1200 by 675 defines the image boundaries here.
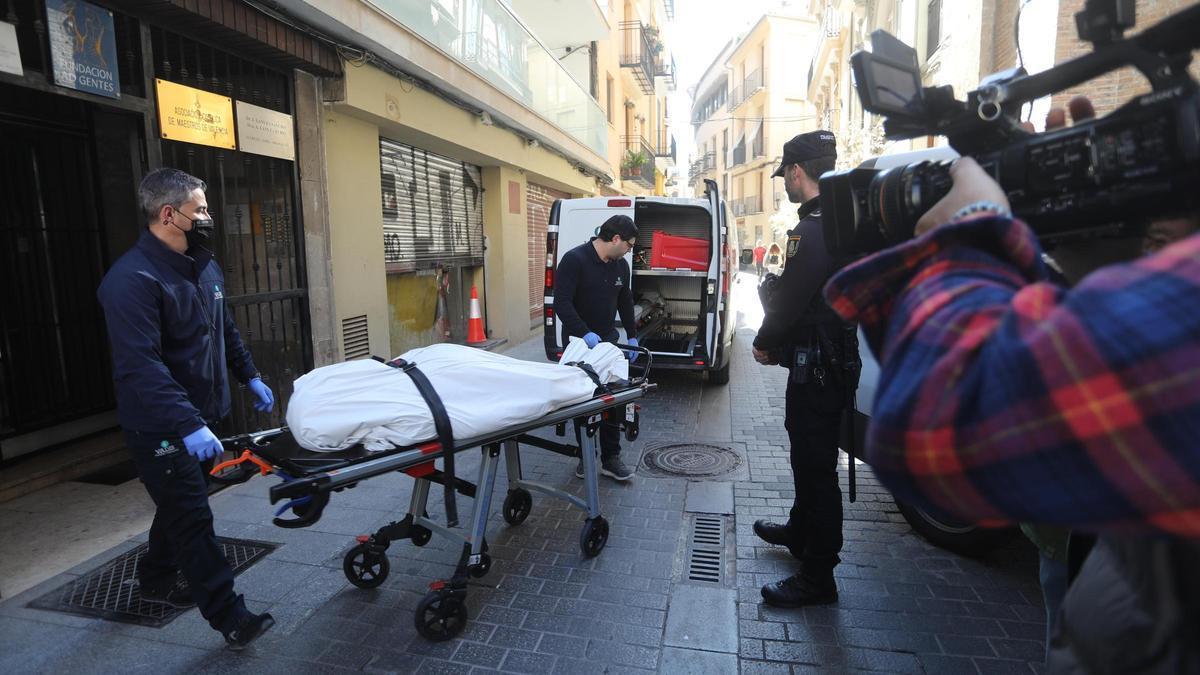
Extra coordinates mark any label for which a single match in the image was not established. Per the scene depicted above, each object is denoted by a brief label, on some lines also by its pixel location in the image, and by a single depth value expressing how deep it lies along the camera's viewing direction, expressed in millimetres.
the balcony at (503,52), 7422
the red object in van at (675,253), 8062
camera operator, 675
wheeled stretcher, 2508
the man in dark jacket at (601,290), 4977
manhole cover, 5277
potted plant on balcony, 22078
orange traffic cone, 10695
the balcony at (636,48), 21141
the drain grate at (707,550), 3584
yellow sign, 4672
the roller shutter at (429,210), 8555
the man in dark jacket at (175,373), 2730
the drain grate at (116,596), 3180
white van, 7527
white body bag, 2586
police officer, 3117
